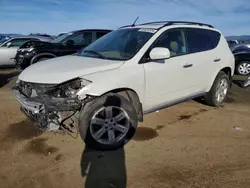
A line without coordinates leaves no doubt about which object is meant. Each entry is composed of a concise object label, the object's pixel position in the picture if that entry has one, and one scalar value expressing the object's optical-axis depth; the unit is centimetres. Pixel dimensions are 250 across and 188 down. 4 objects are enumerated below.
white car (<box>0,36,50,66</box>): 848
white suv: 247
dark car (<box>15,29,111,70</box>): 673
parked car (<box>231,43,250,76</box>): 754
